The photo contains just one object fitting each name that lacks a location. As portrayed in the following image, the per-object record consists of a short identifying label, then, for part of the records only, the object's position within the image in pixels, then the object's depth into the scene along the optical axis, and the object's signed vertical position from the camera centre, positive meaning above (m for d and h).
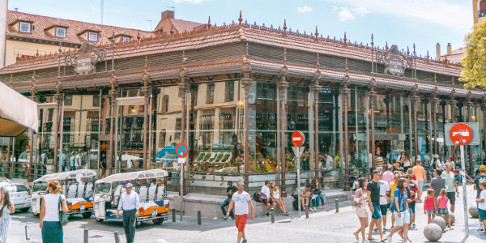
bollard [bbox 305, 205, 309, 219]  16.62 -2.66
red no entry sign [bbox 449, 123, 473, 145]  12.24 +0.48
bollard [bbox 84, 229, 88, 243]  11.74 -2.58
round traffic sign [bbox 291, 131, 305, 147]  16.94 +0.44
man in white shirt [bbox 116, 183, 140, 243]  12.21 -1.92
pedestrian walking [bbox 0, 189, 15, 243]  9.37 -1.52
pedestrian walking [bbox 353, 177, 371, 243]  11.64 -1.77
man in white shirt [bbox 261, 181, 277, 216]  17.44 -2.10
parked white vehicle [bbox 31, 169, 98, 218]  17.73 -2.10
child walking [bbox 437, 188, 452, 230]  13.24 -1.76
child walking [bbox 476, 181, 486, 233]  12.20 -1.61
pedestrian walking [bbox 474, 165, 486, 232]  14.12 -0.92
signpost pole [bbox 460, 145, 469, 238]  11.79 -1.60
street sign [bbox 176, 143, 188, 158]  16.94 -0.10
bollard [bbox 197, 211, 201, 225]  15.96 -2.75
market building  19.50 +2.58
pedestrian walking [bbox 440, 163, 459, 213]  14.77 -1.22
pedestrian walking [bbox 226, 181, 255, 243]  11.81 -1.80
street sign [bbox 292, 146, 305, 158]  17.14 -0.11
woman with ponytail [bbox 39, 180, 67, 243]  9.31 -1.66
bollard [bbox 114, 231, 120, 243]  10.91 -2.44
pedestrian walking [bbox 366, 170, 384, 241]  11.88 -1.50
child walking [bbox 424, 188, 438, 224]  13.30 -1.82
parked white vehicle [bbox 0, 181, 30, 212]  19.47 -2.39
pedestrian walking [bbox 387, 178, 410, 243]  11.37 -1.77
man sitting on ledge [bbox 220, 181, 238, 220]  17.06 -1.96
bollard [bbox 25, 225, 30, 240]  13.23 -2.86
